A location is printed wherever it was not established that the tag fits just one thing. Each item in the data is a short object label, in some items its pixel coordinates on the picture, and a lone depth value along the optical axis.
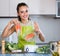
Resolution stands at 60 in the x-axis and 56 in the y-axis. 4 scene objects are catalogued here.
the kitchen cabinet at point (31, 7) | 4.09
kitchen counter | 2.20
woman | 2.62
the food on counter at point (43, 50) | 2.28
